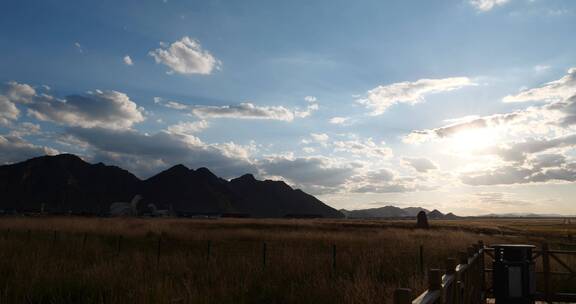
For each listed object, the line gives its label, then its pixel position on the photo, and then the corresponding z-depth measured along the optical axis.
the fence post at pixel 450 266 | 5.75
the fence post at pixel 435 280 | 4.23
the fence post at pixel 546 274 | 11.13
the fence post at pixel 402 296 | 3.03
